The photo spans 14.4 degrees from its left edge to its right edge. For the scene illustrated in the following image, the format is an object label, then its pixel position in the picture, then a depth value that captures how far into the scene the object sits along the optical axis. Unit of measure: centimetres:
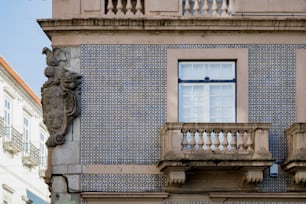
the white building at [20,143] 3869
